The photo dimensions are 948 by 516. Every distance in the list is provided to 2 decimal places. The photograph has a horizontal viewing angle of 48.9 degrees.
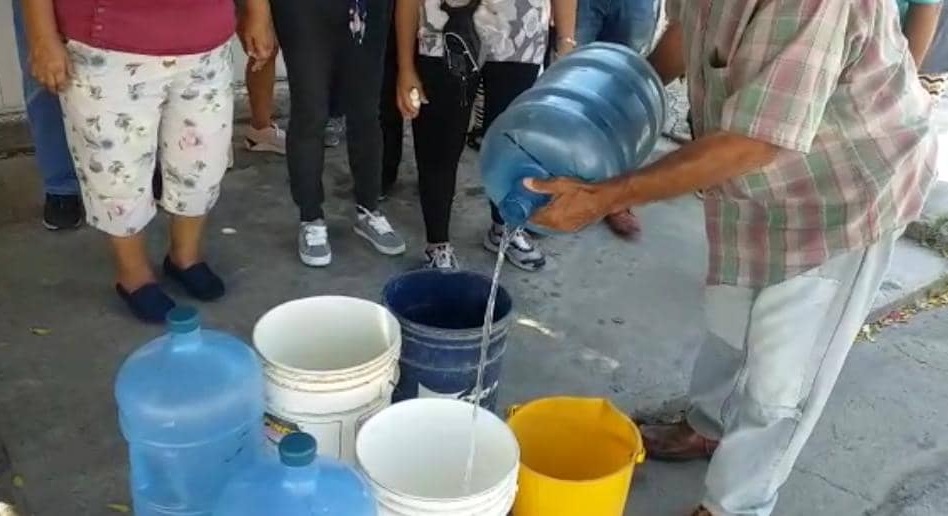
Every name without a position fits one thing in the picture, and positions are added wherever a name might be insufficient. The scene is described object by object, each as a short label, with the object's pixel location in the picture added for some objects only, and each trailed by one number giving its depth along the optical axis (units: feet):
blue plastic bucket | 7.02
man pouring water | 5.55
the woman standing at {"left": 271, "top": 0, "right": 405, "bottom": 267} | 9.74
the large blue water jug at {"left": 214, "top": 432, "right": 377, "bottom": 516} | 5.24
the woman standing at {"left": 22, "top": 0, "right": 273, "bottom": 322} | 8.36
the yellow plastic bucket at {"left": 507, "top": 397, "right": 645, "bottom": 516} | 7.22
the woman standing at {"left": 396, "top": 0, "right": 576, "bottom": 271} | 9.79
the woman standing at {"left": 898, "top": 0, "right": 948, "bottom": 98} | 9.74
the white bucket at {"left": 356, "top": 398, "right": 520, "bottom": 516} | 6.31
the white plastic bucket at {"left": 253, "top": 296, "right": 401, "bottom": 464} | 6.29
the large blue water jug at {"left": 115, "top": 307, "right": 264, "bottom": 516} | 6.11
